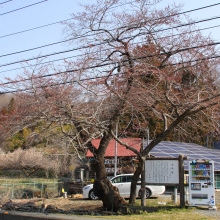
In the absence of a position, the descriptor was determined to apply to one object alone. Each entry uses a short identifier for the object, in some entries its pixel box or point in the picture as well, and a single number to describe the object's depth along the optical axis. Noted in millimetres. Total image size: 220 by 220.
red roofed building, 31281
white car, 20531
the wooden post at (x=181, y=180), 13188
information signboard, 13680
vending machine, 12906
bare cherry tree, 12484
